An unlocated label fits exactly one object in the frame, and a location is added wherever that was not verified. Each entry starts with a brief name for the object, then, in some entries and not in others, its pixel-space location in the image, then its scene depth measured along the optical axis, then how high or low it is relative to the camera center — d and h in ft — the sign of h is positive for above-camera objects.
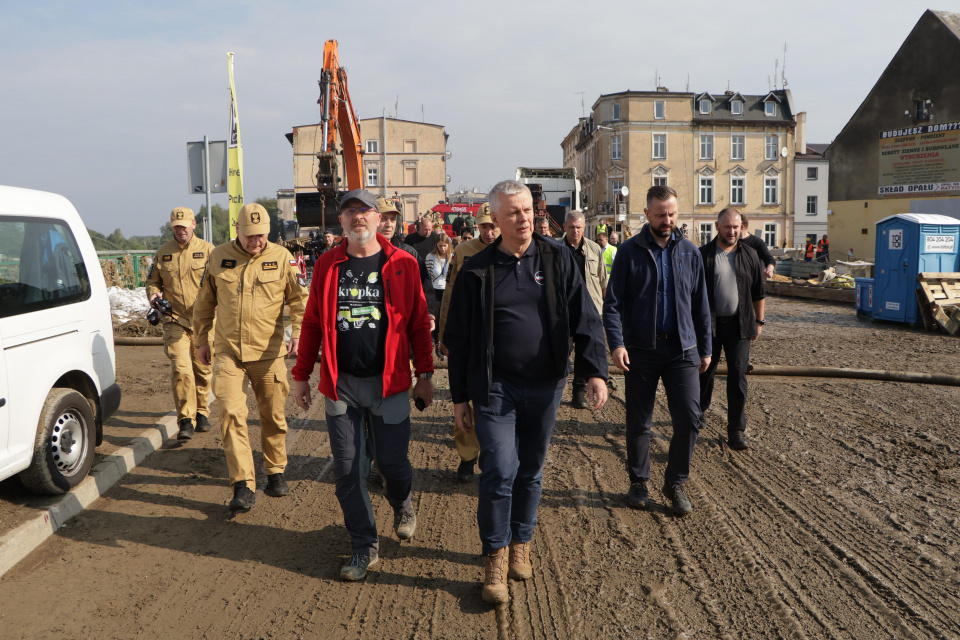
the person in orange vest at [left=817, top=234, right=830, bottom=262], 122.83 +0.26
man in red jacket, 13.03 -1.74
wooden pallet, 41.73 -3.03
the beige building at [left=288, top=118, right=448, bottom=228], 209.97 +28.41
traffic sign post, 32.07 +4.23
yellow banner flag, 33.88 +4.27
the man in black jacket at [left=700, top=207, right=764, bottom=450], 20.16 -1.44
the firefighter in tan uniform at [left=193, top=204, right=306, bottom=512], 16.21 -1.73
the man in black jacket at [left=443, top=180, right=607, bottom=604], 11.76 -1.50
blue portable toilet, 44.60 -0.37
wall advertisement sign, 102.53 +13.02
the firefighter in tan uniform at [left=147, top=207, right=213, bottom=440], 21.98 -1.44
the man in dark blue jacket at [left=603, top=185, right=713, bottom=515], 15.44 -1.71
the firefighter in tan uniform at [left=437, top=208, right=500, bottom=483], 17.69 -0.59
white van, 14.82 -1.92
